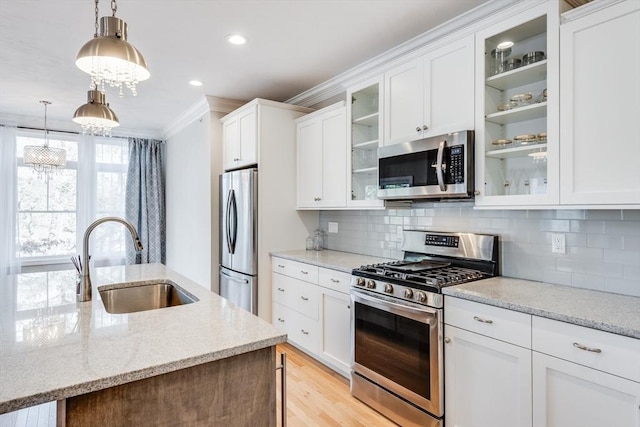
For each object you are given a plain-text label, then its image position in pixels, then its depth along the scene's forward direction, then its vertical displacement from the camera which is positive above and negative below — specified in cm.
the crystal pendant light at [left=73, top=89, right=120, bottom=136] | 223 +62
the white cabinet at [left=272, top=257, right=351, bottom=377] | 280 -84
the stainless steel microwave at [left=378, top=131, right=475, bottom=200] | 219 +29
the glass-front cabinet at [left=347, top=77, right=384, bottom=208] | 300 +59
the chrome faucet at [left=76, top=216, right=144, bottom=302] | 171 -29
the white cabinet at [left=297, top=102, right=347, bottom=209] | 326 +51
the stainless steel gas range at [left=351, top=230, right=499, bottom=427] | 204 -69
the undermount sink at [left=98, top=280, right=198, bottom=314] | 208 -49
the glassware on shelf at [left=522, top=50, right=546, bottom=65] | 197 +85
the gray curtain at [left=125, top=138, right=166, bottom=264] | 575 +21
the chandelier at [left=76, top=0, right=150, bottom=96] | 130 +58
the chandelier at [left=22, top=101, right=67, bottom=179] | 427 +68
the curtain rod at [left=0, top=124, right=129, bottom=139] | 506 +122
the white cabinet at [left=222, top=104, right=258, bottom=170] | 369 +80
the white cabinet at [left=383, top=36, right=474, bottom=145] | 223 +79
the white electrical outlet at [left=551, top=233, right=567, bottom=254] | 206 -19
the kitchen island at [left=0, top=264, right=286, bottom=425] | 96 -43
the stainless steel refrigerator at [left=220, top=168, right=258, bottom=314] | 359 -26
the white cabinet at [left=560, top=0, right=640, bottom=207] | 160 +49
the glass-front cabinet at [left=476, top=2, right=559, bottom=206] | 187 +56
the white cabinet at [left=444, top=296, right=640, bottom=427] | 140 -72
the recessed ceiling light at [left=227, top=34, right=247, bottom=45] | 271 +132
